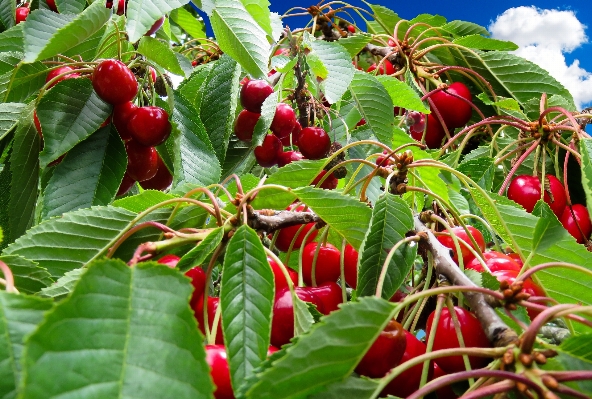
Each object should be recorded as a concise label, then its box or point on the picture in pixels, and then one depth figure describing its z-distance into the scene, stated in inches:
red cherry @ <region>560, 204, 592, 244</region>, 25.7
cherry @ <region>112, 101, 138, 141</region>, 21.7
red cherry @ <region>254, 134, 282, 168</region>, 25.1
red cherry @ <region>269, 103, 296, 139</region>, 24.7
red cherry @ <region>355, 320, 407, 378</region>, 15.6
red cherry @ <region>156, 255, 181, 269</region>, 17.1
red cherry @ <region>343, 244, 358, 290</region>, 18.8
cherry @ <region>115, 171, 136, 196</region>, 22.6
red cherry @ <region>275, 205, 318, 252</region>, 20.2
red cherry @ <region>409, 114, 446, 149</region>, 30.7
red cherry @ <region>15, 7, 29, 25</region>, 32.9
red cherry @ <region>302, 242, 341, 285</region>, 19.0
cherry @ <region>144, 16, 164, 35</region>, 24.7
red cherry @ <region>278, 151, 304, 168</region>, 25.5
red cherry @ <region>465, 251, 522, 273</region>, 18.1
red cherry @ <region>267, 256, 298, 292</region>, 17.6
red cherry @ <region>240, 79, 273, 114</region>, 24.4
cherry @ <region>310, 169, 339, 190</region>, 23.6
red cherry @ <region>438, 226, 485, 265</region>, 18.9
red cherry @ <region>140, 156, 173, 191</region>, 24.0
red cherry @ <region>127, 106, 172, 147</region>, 21.3
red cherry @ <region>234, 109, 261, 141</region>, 25.3
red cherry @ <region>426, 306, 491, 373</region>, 16.3
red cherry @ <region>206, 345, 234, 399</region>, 15.1
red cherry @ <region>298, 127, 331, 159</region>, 24.8
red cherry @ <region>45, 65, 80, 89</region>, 21.9
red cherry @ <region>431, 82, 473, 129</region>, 29.9
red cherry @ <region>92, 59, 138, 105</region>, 21.0
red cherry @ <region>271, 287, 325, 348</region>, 16.7
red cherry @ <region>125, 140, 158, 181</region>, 22.2
